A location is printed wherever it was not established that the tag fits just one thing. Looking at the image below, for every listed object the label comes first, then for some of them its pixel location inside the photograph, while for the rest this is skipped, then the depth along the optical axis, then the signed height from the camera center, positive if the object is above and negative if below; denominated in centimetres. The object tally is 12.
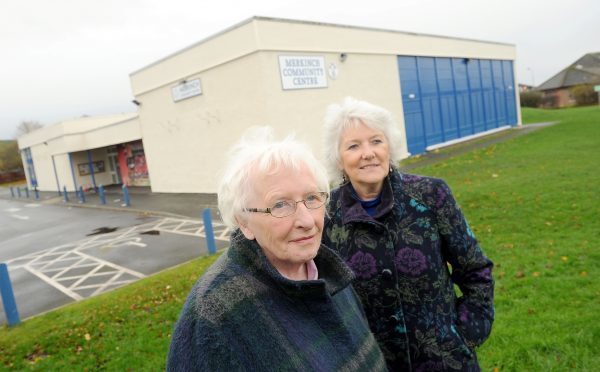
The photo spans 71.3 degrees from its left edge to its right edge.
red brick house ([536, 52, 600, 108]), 6025 +316
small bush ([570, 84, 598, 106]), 4975 +47
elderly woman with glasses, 131 -50
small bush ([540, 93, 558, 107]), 5972 +46
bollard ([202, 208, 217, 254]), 888 -177
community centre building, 1605 +212
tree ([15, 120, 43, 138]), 6788 +799
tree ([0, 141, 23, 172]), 5784 +279
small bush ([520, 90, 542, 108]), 5853 +100
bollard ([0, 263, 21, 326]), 621 -181
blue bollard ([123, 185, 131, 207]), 1958 -170
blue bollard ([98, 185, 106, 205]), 2101 -149
